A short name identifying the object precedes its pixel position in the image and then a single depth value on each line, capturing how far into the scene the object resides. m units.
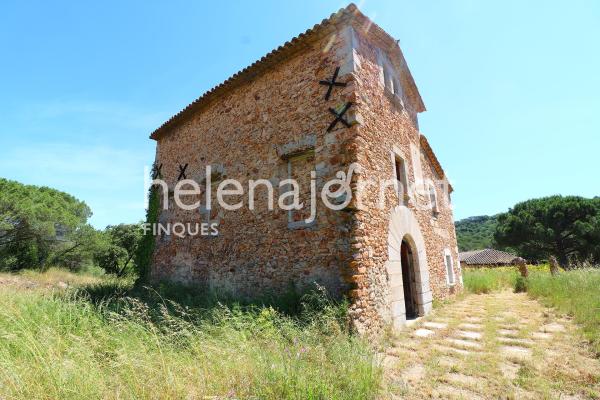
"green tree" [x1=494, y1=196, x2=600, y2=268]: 26.16
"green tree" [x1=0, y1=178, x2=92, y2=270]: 15.97
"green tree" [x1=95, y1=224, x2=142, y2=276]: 20.73
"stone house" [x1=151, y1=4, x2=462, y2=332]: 5.27
